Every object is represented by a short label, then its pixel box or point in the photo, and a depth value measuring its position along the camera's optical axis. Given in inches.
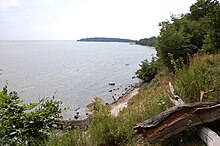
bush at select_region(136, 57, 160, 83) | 939.0
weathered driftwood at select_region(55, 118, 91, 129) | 127.0
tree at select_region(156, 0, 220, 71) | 474.0
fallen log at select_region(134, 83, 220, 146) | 99.8
